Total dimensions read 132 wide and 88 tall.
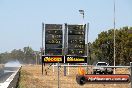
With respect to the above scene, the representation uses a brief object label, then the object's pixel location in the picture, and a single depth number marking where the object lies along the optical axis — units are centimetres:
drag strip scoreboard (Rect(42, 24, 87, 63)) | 4425
